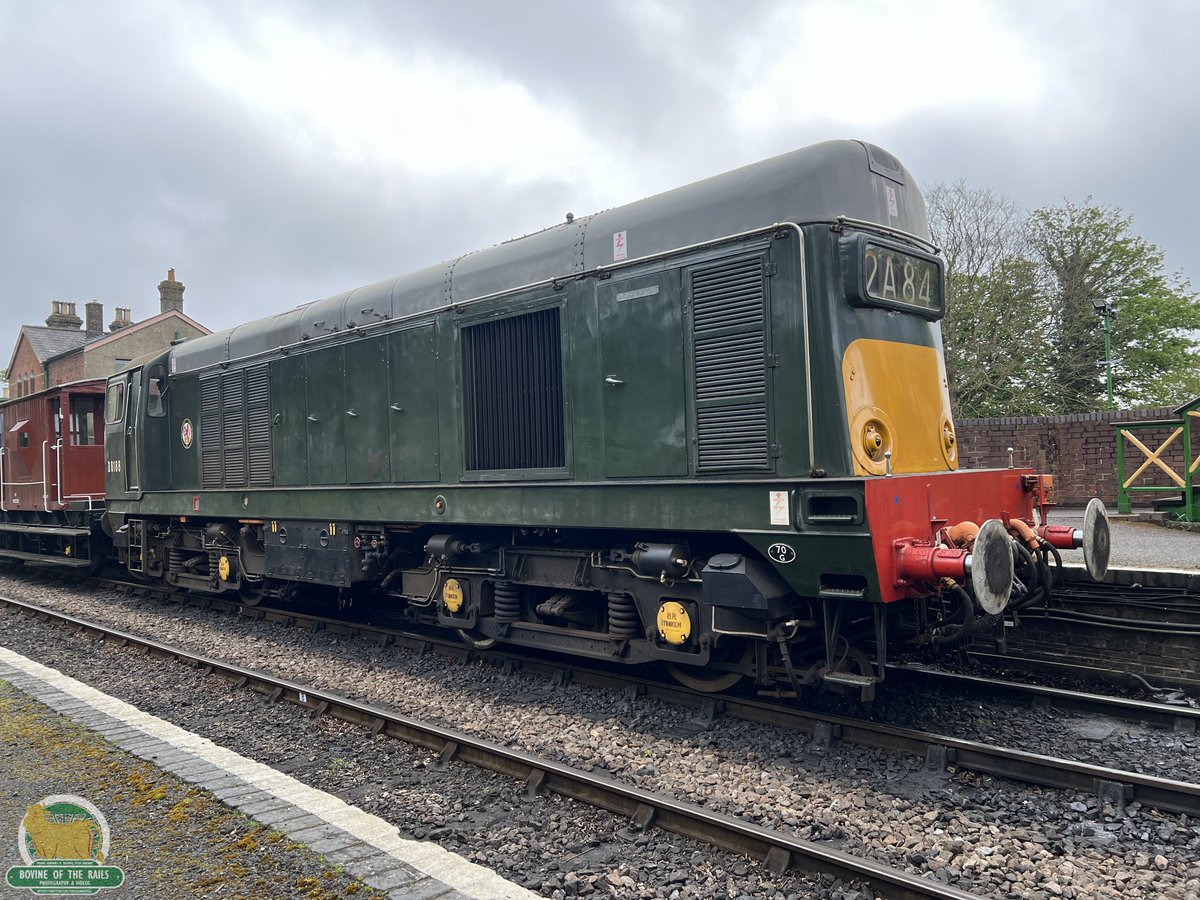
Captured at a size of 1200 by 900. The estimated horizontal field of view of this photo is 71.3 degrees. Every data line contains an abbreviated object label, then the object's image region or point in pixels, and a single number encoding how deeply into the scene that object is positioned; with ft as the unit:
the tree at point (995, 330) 79.00
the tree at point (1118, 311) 87.15
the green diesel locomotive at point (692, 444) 16.61
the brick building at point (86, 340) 121.80
